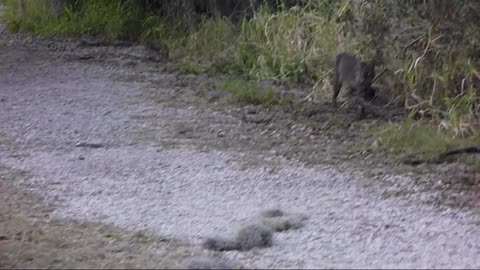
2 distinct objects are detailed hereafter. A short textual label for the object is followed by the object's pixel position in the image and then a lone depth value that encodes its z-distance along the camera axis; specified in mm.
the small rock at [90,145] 16844
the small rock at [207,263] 10352
